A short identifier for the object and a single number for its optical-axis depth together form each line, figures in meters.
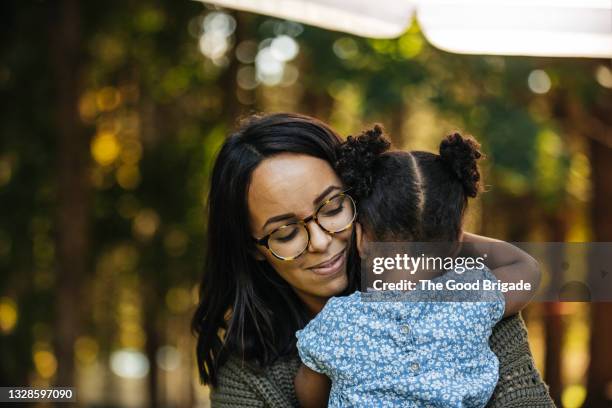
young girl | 1.87
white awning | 2.73
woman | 2.05
